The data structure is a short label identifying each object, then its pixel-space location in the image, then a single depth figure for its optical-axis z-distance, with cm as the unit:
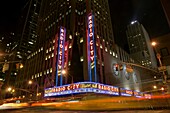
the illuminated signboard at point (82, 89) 3619
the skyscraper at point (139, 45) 12530
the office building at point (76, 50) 4812
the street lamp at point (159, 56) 1523
